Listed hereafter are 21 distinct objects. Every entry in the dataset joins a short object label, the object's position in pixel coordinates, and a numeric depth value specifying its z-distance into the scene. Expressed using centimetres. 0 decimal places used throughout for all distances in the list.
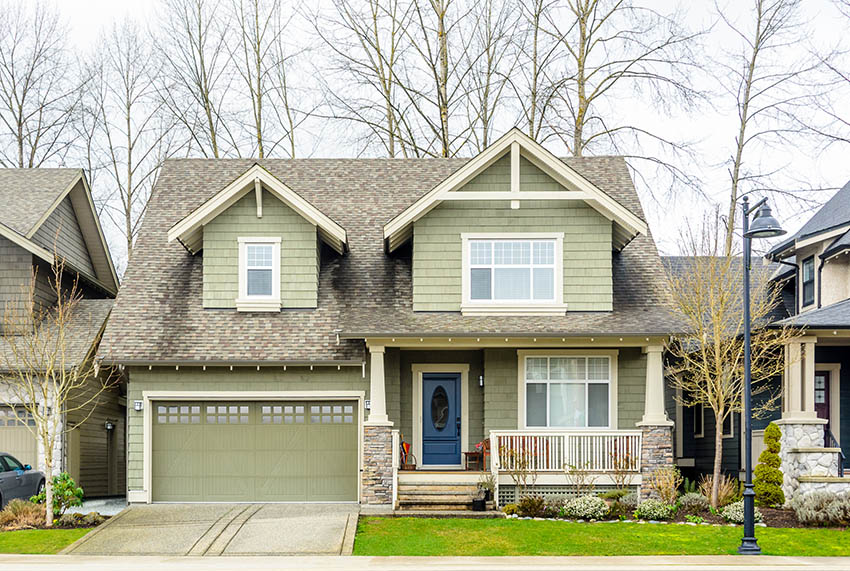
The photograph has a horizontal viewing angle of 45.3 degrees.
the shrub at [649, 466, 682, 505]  1861
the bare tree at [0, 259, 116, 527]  1936
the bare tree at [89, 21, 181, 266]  3466
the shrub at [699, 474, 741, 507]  1867
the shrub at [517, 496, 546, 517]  1834
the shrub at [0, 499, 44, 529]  1753
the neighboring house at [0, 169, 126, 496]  2242
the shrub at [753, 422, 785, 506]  1878
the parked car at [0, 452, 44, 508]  1894
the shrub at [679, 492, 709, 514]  1844
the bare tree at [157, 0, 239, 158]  3362
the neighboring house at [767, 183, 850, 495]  1881
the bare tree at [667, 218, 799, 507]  1872
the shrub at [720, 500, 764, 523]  1758
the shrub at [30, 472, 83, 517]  1805
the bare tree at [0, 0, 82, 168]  3456
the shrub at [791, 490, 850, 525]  1733
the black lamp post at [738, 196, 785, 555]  1477
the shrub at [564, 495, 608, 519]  1806
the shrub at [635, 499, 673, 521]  1789
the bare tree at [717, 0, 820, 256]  3100
